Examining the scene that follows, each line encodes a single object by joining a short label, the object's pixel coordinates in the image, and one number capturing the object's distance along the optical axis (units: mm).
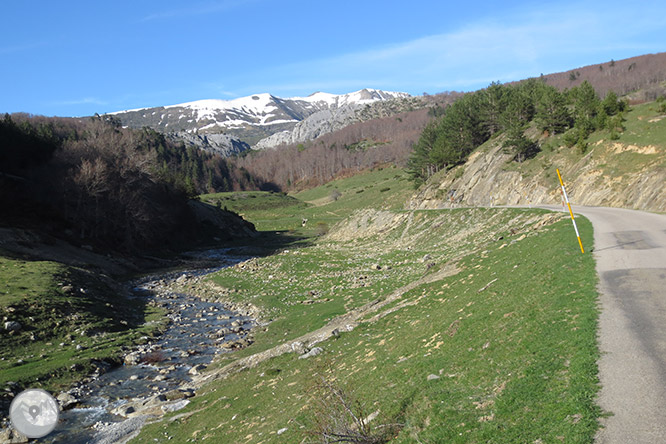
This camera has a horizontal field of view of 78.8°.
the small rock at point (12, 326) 25708
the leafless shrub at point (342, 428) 8086
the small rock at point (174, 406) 17156
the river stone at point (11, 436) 15500
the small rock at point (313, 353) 18812
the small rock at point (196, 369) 21869
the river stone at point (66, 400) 18512
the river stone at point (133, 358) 23822
